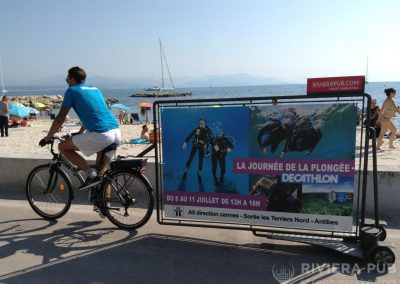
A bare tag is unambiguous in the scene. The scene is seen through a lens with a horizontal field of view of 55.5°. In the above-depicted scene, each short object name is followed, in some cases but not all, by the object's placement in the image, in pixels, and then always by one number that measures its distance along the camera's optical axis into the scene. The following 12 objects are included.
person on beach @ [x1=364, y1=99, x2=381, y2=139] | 11.45
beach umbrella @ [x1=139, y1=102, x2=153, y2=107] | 33.06
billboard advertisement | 3.85
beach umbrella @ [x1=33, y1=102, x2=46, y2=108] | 45.75
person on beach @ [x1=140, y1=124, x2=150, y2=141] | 15.94
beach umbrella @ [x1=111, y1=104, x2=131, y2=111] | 31.46
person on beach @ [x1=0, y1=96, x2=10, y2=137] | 17.16
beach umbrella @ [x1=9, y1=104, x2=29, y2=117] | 23.95
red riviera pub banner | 3.68
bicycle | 4.71
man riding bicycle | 4.59
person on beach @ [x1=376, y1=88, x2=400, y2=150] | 10.58
